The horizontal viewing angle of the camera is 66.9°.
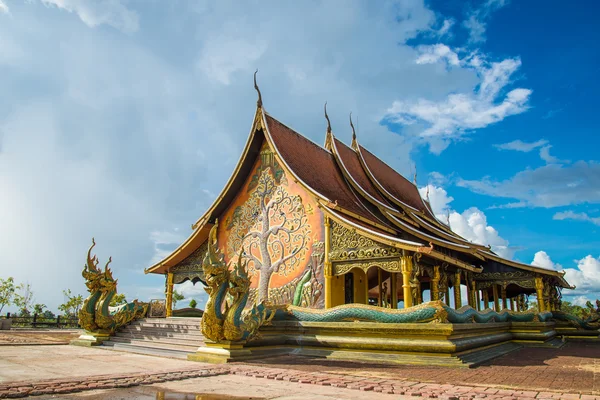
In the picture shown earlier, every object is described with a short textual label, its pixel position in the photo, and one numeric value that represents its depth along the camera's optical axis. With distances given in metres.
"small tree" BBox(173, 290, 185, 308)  34.19
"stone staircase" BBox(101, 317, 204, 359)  9.00
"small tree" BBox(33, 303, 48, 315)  31.05
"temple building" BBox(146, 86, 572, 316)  10.56
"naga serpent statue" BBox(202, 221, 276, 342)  7.82
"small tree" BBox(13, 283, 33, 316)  27.88
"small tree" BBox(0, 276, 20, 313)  26.89
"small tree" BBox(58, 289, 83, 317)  30.17
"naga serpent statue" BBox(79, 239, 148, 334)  10.96
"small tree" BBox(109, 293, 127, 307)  27.66
